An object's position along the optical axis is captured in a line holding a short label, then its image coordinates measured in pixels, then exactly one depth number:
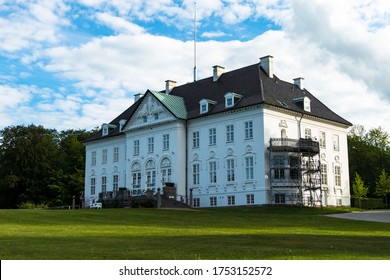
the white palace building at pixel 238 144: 46.03
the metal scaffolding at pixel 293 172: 45.53
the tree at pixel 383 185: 62.31
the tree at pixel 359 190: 59.50
